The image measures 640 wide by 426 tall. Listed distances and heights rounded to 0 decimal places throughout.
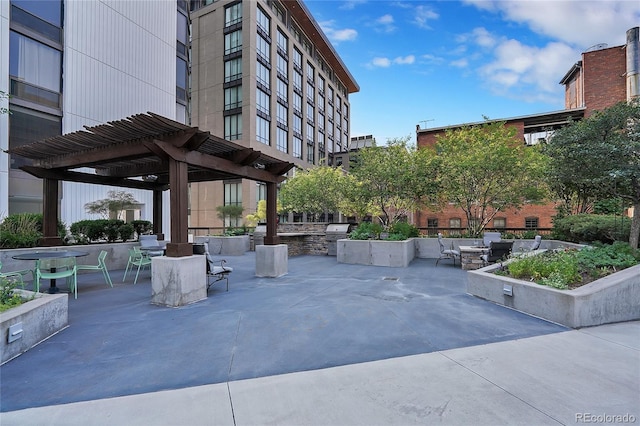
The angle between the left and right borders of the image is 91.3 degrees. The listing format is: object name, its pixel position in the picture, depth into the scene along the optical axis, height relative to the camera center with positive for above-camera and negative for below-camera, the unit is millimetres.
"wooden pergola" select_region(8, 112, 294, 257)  6289 +1465
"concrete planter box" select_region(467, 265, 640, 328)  4773 -1367
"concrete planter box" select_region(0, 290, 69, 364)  3668 -1383
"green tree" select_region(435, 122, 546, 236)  12391 +1722
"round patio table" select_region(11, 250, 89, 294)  6352 -816
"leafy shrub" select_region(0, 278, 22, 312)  4101 -1115
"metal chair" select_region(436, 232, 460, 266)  10883 -1309
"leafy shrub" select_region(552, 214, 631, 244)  8789 -366
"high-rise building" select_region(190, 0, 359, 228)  30516 +14339
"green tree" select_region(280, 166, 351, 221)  20719 +1609
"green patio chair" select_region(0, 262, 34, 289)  5061 -1112
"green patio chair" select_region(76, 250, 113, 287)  7204 -1095
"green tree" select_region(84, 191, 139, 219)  15141 +625
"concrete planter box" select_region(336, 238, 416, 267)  11039 -1321
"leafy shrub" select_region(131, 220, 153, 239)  12753 -417
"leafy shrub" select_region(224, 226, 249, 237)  17284 -833
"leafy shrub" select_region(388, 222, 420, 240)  12981 -579
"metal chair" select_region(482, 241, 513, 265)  9000 -989
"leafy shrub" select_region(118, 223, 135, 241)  11402 -531
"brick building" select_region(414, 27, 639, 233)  22742 +8749
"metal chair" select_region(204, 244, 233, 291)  7350 -1265
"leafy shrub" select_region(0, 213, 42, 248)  8547 -407
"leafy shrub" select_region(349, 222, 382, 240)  12180 -627
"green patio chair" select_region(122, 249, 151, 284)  8791 -1263
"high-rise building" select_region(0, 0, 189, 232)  13609 +7187
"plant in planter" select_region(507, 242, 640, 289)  5535 -943
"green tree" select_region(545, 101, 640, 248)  6555 +1407
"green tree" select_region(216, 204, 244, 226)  22297 +408
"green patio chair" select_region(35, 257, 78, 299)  6219 -1042
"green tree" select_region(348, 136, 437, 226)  13383 +1766
